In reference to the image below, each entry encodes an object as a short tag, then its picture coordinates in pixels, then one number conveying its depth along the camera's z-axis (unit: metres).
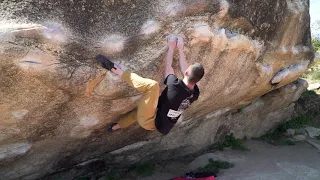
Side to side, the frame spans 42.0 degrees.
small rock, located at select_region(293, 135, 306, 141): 6.46
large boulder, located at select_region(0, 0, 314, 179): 3.16
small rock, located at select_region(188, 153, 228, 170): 5.19
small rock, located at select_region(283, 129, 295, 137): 6.46
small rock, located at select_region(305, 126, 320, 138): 6.65
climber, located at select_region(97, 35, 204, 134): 3.52
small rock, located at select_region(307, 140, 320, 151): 6.30
